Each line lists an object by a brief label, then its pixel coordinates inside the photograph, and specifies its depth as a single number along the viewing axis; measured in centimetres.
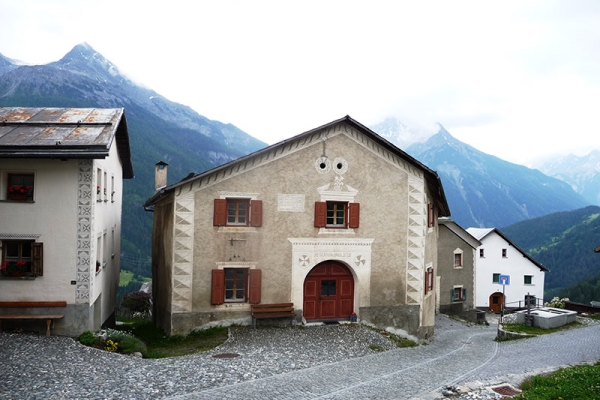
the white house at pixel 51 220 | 1566
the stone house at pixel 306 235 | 1936
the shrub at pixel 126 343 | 1561
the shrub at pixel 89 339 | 1548
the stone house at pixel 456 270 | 4047
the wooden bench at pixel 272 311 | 1969
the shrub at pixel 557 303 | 4159
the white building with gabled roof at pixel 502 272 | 4900
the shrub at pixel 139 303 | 3606
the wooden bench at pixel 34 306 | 1534
